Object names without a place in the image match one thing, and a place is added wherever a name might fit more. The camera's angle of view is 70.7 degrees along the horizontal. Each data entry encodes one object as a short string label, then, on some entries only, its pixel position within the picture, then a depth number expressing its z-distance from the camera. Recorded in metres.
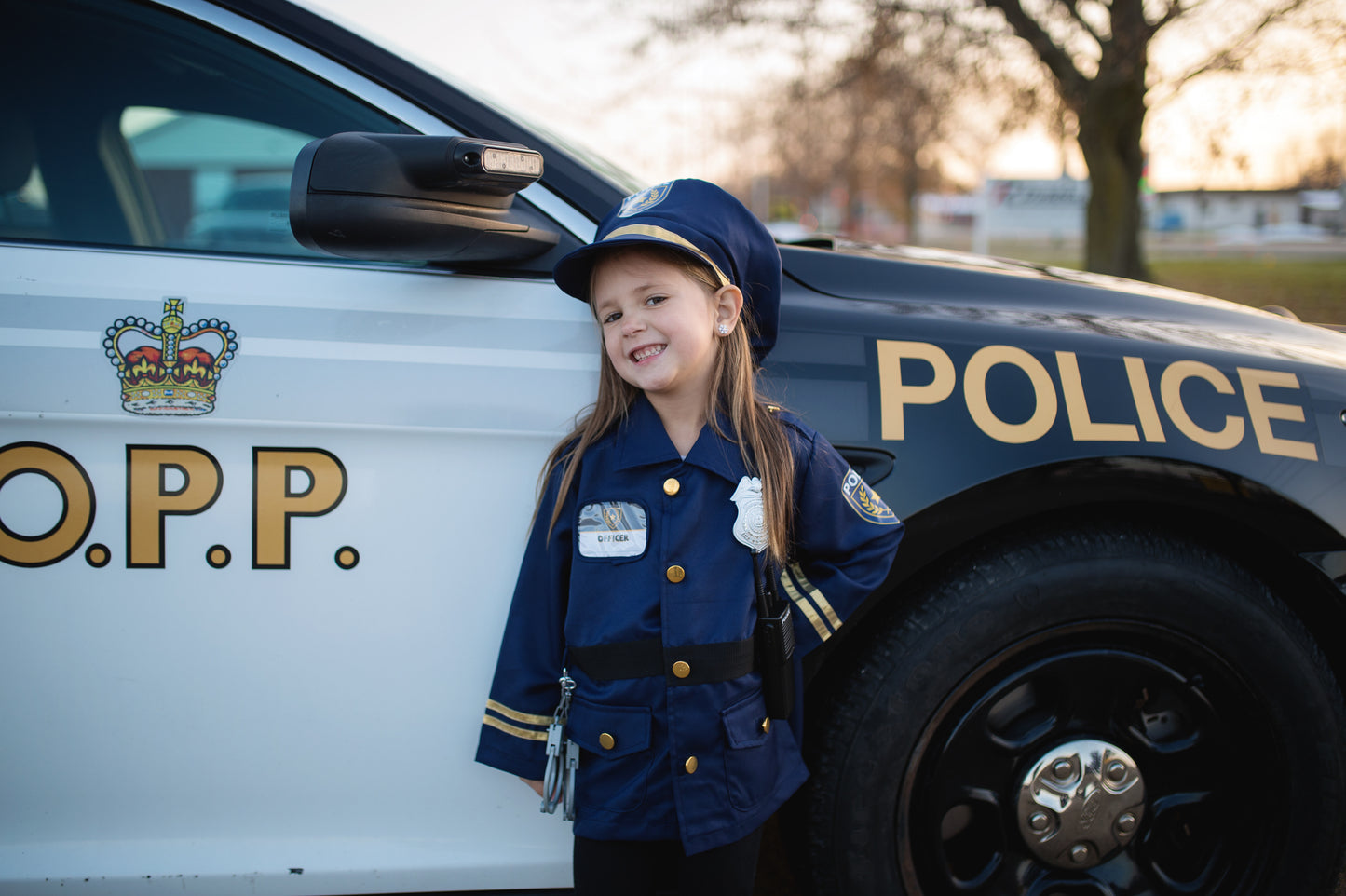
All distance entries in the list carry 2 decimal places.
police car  1.43
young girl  1.31
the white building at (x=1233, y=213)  43.16
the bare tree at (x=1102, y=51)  9.20
